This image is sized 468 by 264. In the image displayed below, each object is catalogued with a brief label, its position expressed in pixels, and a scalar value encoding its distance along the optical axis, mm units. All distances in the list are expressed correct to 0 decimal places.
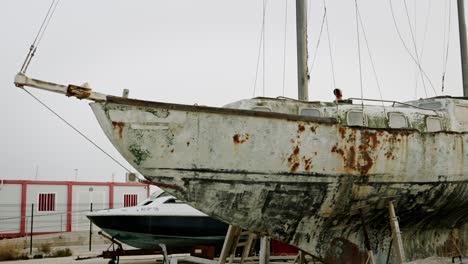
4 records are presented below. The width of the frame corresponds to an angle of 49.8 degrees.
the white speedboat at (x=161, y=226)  13148
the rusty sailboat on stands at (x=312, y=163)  7039
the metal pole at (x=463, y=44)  16406
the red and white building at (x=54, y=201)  23578
